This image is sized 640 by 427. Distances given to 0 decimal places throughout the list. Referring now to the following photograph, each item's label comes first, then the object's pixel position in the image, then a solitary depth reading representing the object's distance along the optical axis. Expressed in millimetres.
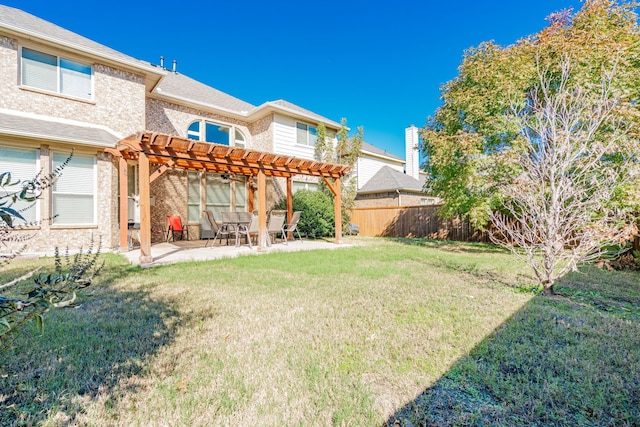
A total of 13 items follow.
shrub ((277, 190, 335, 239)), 13023
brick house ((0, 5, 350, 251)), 7777
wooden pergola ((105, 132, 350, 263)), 6688
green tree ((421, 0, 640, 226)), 7465
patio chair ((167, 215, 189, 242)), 11031
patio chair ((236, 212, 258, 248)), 9188
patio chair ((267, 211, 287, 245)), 9406
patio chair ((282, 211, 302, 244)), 10054
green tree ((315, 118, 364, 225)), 14406
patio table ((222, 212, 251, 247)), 9250
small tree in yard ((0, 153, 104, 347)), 1222
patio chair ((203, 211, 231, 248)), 9444
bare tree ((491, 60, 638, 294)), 4406
